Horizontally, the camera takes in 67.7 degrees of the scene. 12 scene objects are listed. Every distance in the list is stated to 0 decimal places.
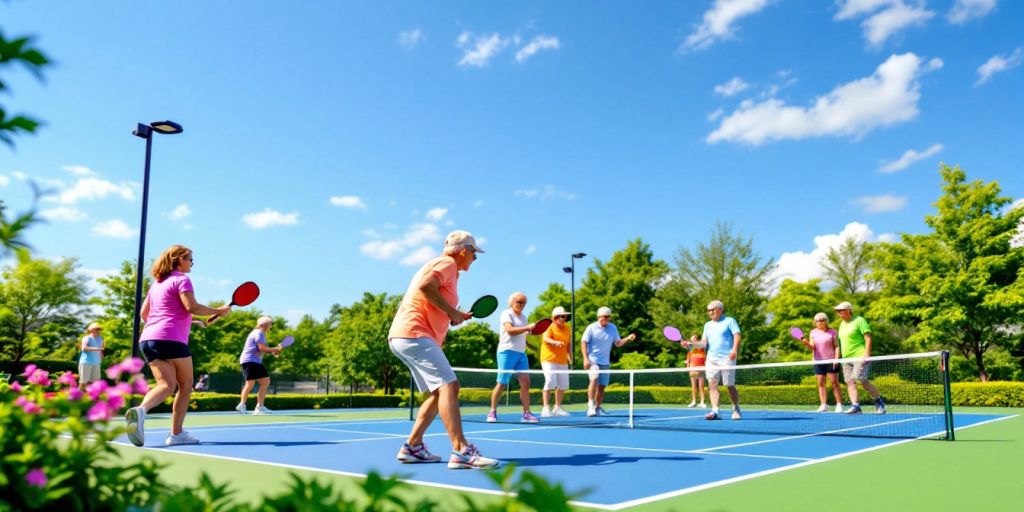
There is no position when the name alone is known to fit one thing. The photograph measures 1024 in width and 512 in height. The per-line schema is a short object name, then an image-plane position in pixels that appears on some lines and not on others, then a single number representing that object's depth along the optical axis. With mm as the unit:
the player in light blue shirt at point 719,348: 11781
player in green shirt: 11933
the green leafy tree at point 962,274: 26669
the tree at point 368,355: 31688
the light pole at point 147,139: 14312
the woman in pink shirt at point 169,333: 6773
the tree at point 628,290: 49031
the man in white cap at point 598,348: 13055
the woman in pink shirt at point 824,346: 13453
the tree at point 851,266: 45750
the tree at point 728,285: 32031
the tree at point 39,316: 30438
